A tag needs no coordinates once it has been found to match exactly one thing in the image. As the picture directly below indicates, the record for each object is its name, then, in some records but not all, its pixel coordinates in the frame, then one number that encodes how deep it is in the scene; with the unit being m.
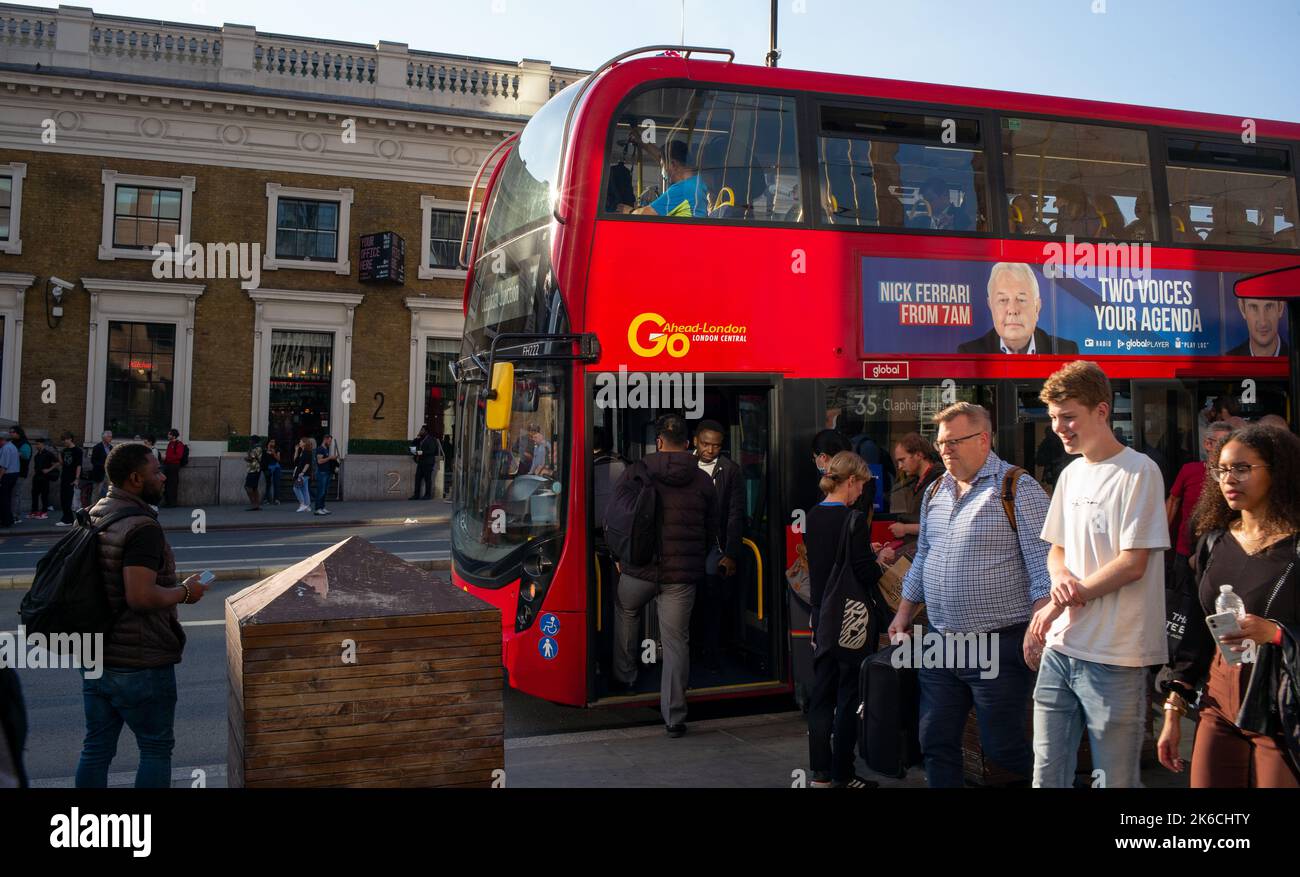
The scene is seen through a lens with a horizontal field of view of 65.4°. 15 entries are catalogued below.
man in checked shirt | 3.98
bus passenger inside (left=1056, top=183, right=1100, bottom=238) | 7.28
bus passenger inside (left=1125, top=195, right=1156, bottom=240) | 7.49
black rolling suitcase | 4.75
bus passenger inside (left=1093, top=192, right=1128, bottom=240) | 7.40
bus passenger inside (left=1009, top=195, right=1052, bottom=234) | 7.17
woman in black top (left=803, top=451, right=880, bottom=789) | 5.05
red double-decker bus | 6.38
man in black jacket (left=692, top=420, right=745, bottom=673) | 6.80
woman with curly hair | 3.19
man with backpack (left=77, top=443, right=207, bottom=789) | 4.06
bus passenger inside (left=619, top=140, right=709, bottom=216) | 6.55
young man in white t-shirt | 3.47
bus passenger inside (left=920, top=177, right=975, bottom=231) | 7.01
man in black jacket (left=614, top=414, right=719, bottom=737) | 6.24
